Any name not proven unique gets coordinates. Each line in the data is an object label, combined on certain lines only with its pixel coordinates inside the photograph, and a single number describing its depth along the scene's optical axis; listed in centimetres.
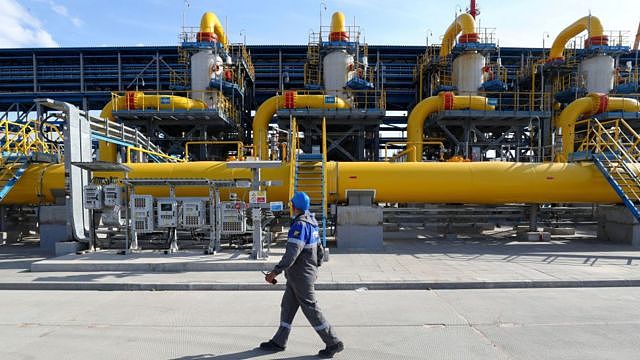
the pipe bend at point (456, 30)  2072
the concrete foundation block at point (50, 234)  982
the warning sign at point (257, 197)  773
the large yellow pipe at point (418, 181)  1034
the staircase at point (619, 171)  970
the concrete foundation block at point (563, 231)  1227
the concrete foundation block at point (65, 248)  859
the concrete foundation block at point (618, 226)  1022
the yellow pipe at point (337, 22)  2080
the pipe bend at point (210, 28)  2058
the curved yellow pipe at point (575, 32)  2098
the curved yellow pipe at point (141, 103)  1838
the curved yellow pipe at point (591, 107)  1788
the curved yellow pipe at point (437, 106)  1822
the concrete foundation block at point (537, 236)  1113
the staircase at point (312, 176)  981
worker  378
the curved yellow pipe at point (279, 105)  1798
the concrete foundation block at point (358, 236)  979
